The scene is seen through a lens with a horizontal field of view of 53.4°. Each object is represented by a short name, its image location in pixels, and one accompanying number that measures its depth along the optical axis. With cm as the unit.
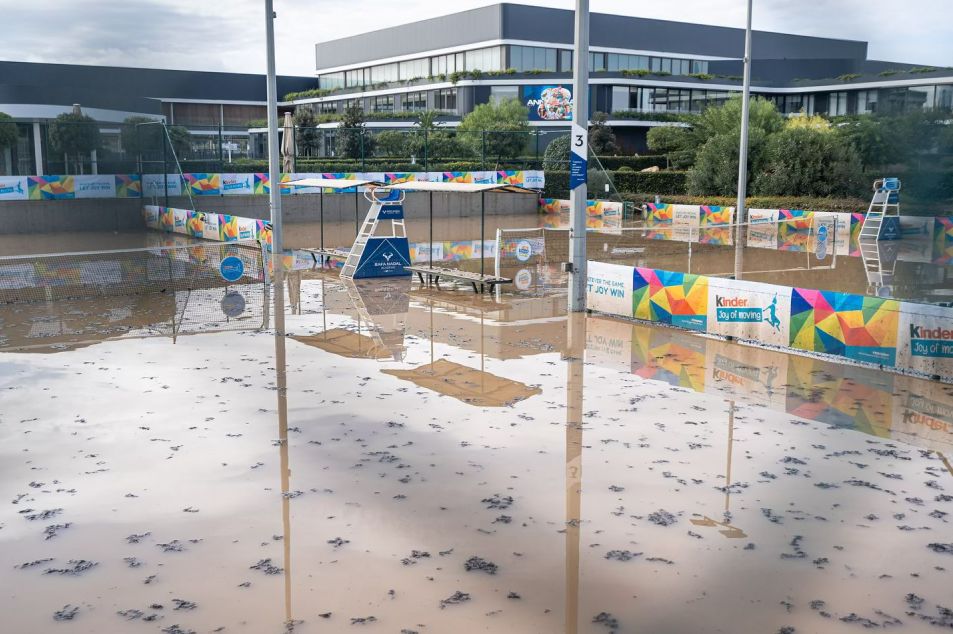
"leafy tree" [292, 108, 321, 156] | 5281
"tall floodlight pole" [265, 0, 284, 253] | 2564
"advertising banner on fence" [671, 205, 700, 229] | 3878
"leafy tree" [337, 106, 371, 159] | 4881
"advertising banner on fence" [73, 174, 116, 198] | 3650
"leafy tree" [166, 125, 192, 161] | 3994
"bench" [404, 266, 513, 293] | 2125
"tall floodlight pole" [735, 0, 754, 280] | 3052
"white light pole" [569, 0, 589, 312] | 1792
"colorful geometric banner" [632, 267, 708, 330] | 1692
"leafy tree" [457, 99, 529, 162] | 5006
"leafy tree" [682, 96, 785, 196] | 4312
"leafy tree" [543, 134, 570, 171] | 5062
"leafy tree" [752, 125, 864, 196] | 3984
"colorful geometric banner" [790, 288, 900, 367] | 1410
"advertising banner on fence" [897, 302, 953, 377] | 1344
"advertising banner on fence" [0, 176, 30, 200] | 3525
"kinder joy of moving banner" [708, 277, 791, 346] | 1553
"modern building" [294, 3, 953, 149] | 7844
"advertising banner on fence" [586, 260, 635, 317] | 1830
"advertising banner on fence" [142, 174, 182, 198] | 3784
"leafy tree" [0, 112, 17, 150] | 3541
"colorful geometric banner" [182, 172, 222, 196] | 3912
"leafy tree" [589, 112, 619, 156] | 6700
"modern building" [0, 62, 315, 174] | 3631
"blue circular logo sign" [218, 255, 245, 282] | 2316
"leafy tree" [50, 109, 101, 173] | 3634
